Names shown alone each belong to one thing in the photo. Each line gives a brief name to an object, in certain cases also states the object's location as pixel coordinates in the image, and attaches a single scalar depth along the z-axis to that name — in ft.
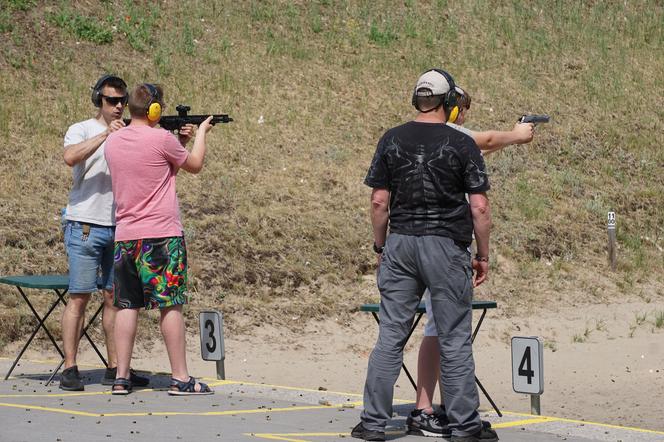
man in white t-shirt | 52.80
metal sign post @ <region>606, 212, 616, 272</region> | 109.09
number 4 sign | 49.83
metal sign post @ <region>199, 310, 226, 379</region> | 58.44
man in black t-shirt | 40.40
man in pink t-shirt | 49.73
